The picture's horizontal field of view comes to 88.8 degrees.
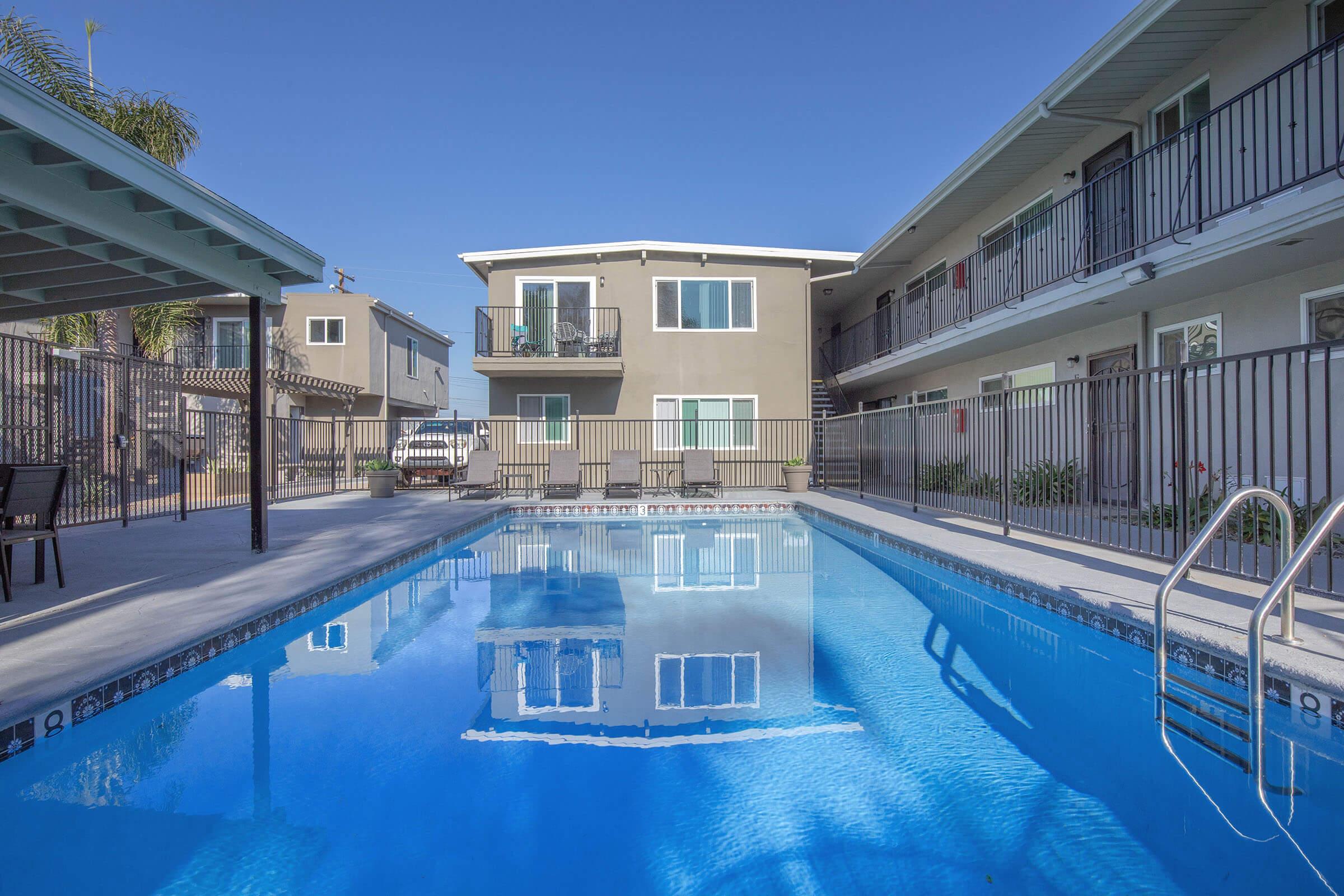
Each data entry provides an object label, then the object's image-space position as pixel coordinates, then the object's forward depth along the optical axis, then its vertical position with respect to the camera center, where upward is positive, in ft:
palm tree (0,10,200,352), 36.27 +20.33
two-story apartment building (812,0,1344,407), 21.95 +9.99
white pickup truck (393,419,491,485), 56.34 +0.08
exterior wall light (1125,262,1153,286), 24.68 +6.29
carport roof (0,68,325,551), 12.72 +5.40
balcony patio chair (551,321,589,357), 52.80 +8.52
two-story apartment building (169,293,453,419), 71.92 +11.24
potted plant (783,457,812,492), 50.47 -2.00
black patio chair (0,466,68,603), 15.78 -1.25
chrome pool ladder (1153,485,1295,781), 9.79 -3.19
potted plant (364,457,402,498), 45.34 -1.85
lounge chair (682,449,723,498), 49.29 -1.48
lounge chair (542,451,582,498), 47.96 -1.56
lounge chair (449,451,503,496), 46.55 -1.35
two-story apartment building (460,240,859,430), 55.62 +10.38
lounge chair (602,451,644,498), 49.01 -1.59
